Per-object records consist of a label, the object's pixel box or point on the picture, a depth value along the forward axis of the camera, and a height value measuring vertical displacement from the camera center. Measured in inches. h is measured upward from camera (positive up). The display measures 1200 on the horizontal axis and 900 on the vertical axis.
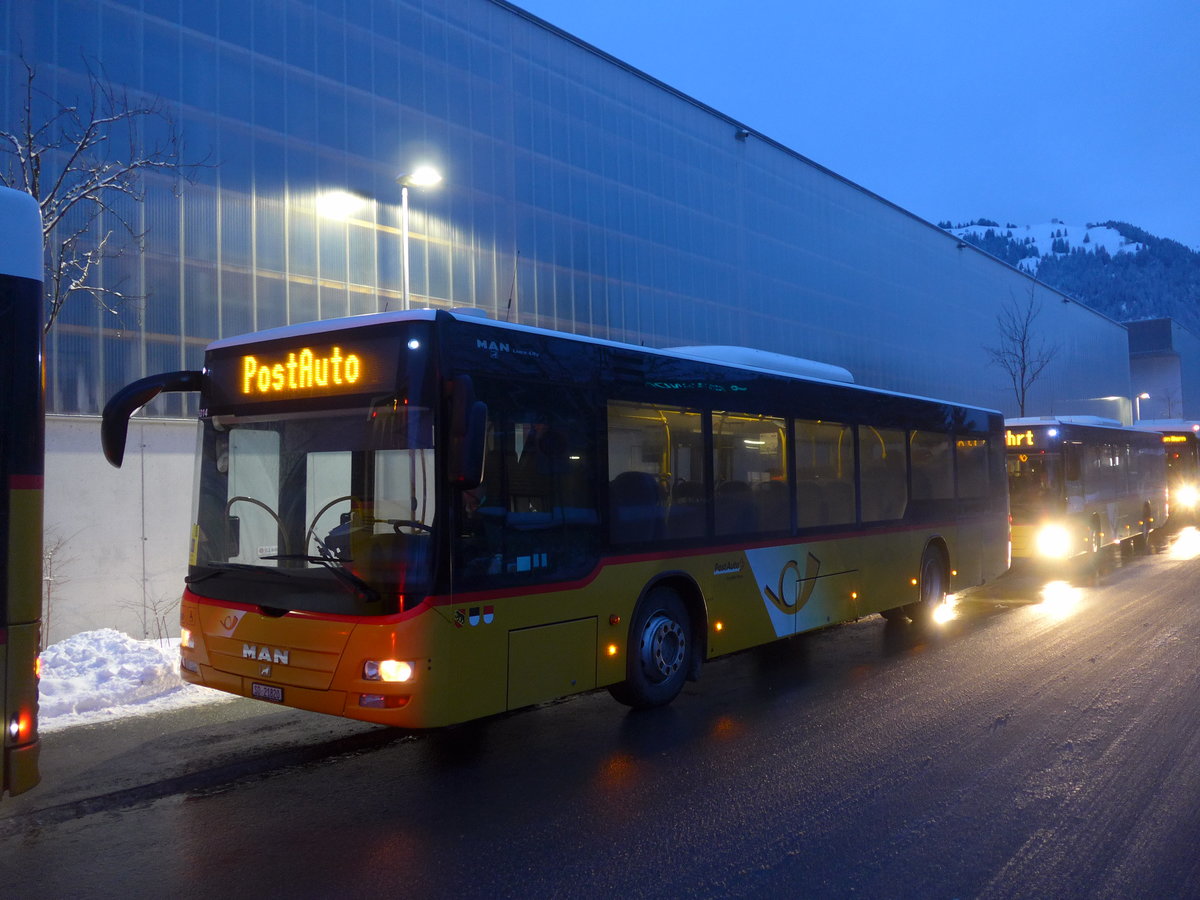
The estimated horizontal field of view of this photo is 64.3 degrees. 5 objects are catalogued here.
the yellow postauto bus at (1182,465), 1162.6 +12.6
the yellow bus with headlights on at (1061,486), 713.0 -6.3
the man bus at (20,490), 175.2 +3.0
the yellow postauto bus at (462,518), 228.2 -6.6
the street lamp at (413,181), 504.7 +168.0
